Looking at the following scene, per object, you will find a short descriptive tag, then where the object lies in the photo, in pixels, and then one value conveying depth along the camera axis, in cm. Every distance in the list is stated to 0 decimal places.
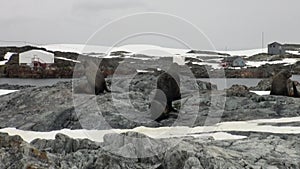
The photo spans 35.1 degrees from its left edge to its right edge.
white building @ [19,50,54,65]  7434
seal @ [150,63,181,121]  1632
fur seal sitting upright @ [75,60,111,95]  1917
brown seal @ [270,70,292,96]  2084
